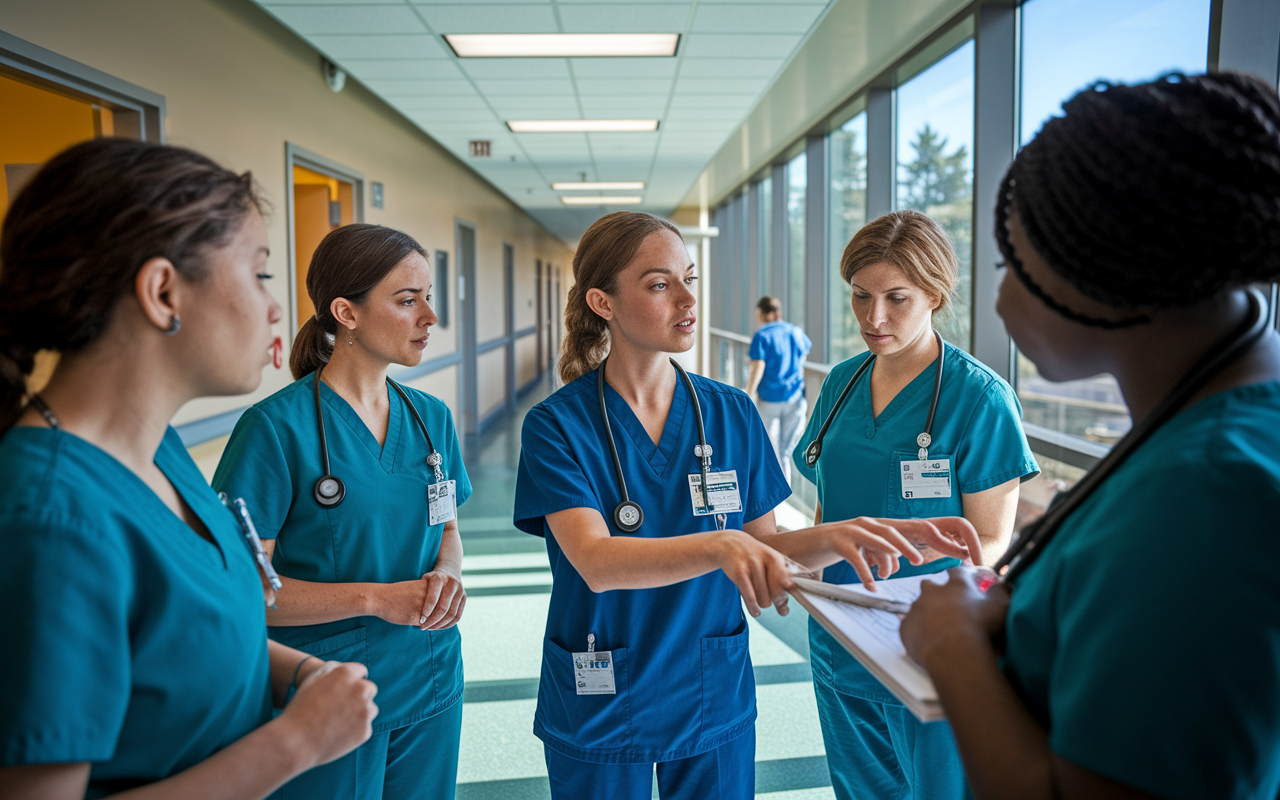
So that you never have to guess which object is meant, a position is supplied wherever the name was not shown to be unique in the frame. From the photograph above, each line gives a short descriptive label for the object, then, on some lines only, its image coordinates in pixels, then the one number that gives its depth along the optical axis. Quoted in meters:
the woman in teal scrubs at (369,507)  1.42
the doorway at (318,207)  5.48
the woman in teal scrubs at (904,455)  1.58
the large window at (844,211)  5.95
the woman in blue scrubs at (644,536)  1.34
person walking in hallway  5.94
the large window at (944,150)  4.08
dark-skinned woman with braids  0.55
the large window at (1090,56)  2.55
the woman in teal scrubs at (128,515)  0.66
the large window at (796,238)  7.82
